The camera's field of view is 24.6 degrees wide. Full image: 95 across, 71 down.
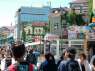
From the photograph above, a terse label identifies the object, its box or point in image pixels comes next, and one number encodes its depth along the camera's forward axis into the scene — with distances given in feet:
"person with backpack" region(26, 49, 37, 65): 34.28
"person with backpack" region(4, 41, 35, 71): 8.36
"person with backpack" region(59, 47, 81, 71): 12.86
